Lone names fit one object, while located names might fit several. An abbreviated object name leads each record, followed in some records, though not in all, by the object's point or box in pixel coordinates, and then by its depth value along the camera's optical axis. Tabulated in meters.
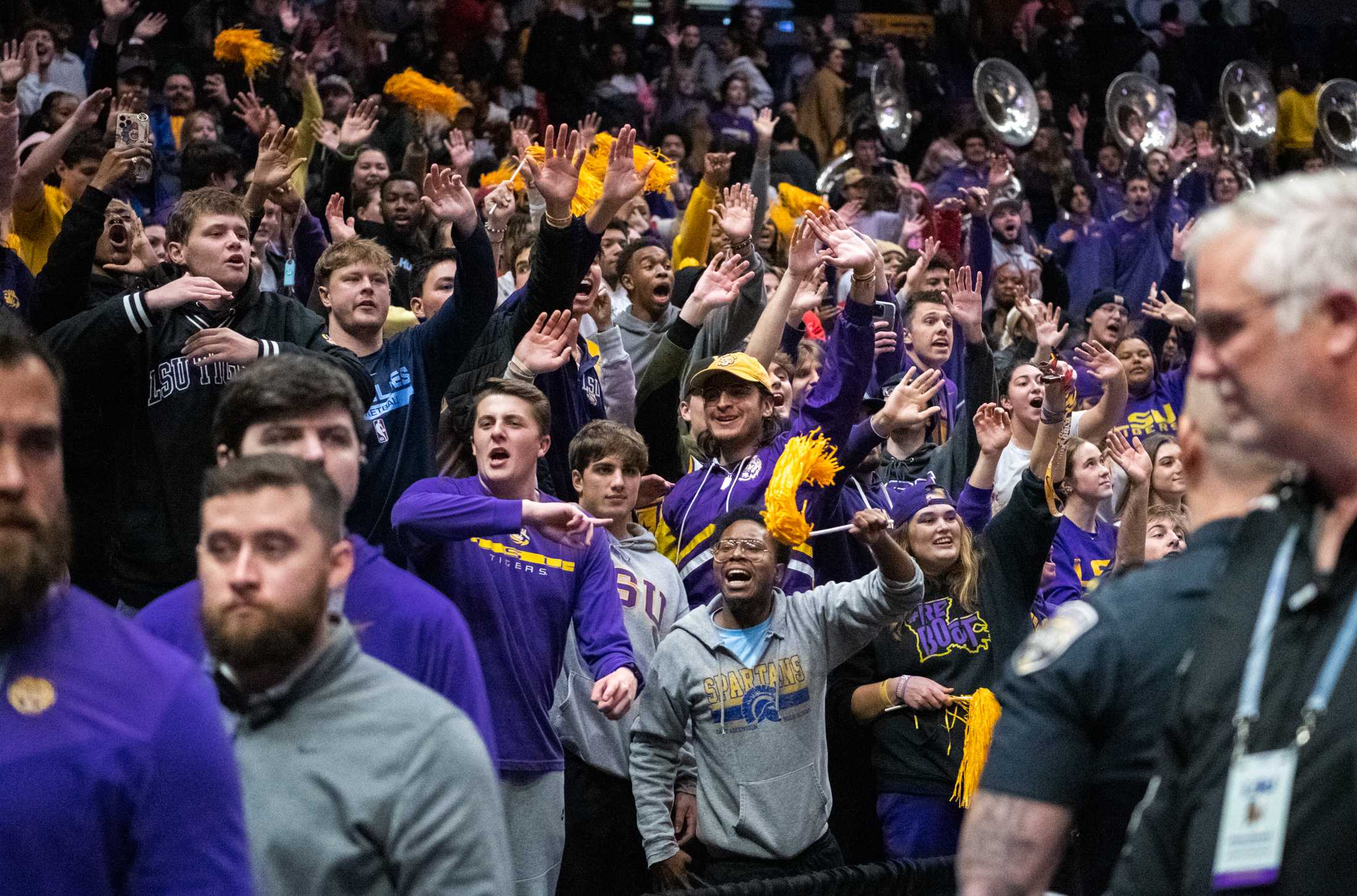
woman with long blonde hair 10.91
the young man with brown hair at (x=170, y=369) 9.21
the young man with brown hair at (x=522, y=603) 9.25
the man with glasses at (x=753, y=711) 10.09
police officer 4.36
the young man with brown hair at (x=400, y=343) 10.05
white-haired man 3.79
